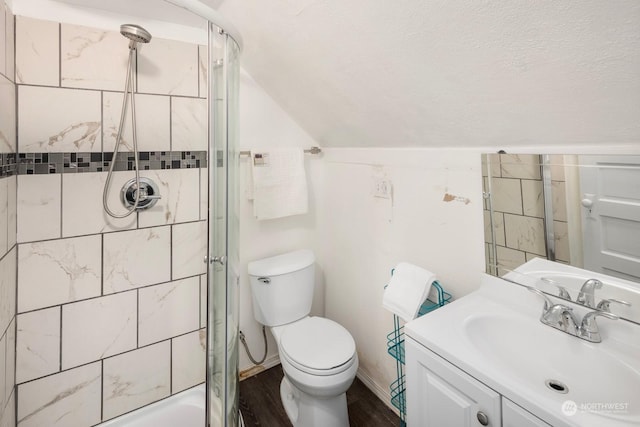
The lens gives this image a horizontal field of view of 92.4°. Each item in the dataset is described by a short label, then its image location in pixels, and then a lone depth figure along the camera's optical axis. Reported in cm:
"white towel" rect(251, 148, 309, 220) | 181
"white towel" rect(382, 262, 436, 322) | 129
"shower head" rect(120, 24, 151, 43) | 132
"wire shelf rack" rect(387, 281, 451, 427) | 137
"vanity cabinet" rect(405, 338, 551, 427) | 82
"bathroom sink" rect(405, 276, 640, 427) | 76
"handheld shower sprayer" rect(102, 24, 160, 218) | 134
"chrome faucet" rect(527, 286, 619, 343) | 96
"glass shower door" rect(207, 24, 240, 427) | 115
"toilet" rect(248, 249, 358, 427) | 140
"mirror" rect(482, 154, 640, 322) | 95
